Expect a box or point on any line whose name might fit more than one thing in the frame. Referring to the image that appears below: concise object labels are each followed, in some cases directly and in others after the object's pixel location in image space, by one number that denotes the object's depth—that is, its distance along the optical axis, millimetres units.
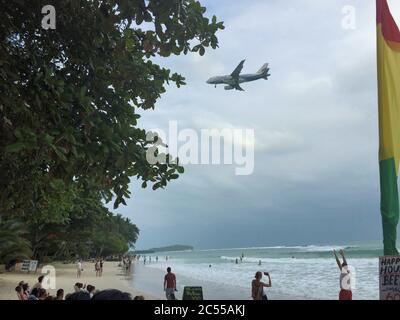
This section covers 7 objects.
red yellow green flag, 5934
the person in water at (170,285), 16141
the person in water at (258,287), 11547
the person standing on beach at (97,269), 48181
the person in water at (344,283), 10020
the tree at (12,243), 34250
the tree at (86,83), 5871
